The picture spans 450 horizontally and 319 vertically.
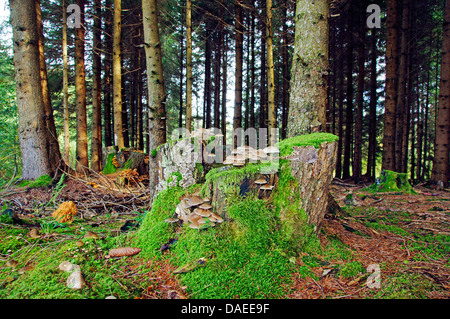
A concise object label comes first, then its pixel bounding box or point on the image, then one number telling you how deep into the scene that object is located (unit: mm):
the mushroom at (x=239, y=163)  2632
